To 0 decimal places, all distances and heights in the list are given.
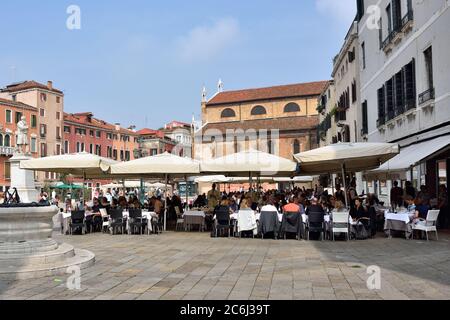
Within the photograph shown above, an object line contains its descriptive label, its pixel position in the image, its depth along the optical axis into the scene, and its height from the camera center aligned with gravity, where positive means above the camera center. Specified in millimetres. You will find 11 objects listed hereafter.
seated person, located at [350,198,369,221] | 12492 -862
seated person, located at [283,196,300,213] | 12305 -716
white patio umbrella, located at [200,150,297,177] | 13234 +491
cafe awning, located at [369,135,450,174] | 12133 +666
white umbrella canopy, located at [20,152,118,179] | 14062 +680
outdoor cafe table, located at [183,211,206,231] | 14648 -1108
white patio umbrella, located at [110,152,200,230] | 13461 +508
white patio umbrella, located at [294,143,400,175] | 11914 +672
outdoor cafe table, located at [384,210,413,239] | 11938 -1135
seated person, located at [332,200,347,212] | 12258 -714
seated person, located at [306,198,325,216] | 12062 -720
